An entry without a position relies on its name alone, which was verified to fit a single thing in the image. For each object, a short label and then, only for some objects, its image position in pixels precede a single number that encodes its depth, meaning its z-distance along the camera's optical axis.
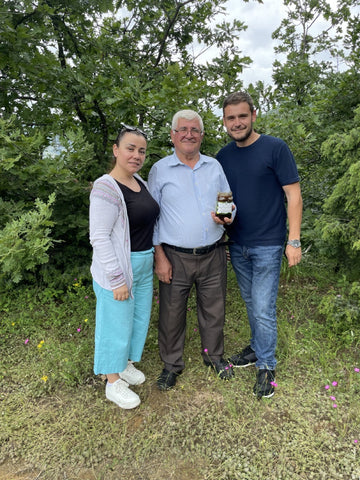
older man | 2.55
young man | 2.51
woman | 2.23
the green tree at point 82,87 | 3.14
